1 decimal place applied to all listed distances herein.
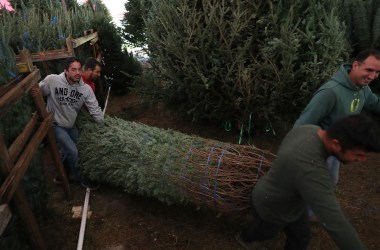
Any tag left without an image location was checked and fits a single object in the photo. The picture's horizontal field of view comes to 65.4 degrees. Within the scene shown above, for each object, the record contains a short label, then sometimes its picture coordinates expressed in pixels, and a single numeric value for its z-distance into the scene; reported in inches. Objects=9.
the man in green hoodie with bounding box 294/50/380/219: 105.4
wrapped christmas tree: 117.9
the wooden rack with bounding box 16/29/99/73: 200.5
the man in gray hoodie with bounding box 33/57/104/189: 157.3
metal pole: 127.9
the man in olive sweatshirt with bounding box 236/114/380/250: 69.6
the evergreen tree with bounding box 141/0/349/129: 163.9
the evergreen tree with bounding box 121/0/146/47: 386.3
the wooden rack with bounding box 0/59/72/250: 94.3
